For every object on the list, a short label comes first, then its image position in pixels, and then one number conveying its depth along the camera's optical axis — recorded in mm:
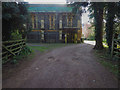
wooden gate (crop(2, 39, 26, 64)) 4541
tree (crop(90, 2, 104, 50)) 8828
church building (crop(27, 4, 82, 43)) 17875
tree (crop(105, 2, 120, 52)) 5588
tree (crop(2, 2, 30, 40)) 4215
